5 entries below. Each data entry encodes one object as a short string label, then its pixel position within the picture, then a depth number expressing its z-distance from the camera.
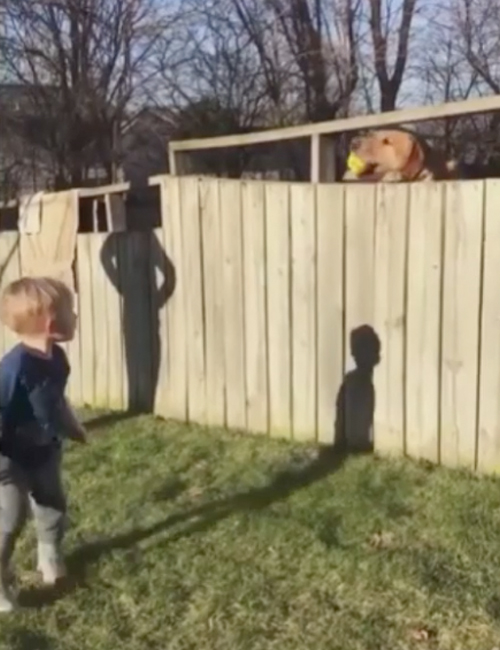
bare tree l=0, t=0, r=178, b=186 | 13.96
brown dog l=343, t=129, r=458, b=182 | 6.14
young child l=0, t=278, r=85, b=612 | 4.30
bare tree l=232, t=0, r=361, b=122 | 15.38
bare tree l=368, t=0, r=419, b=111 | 15.57
